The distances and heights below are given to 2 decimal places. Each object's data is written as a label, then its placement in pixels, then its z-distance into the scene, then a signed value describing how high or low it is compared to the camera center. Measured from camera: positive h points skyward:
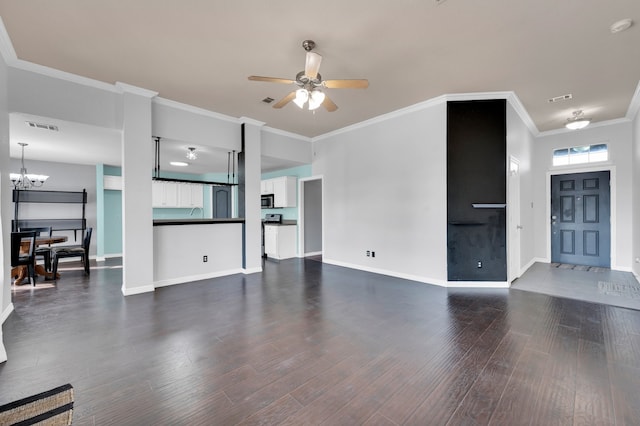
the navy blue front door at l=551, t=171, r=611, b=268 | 5.30 -0.17
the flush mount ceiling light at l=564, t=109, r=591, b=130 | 4.66 +1.57
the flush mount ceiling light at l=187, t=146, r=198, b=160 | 5.60 +1.30
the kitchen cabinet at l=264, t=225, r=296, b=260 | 6.65 -0.72
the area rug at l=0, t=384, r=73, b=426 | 1.53 -1.16
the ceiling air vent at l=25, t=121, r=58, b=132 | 3.88 +1.30
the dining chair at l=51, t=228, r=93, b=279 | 4.82 -0.72
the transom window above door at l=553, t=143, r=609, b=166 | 5.35 +1.15
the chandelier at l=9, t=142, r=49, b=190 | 5.54 +0.72
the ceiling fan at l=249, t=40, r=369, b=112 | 2.57 +1.30
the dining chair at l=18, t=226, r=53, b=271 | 4.77 -0.72
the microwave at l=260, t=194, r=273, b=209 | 7.49 +0.32
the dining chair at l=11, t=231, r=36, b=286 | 3.81 -0.58
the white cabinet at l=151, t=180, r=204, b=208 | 8.02 +0.55
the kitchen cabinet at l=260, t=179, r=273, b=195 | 7.42 +0.71
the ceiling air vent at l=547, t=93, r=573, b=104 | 4.09 +1.72
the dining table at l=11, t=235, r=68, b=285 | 4.36 -0.93
